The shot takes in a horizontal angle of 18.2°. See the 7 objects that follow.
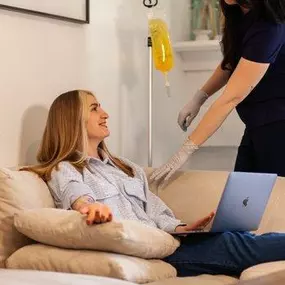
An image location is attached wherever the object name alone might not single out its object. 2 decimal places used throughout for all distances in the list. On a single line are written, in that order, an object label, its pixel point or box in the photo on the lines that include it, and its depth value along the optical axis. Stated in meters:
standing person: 3.10
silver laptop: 2.77
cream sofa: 2.62
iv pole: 3.79
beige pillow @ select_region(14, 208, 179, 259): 2.60
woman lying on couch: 2.85
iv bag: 3.71
